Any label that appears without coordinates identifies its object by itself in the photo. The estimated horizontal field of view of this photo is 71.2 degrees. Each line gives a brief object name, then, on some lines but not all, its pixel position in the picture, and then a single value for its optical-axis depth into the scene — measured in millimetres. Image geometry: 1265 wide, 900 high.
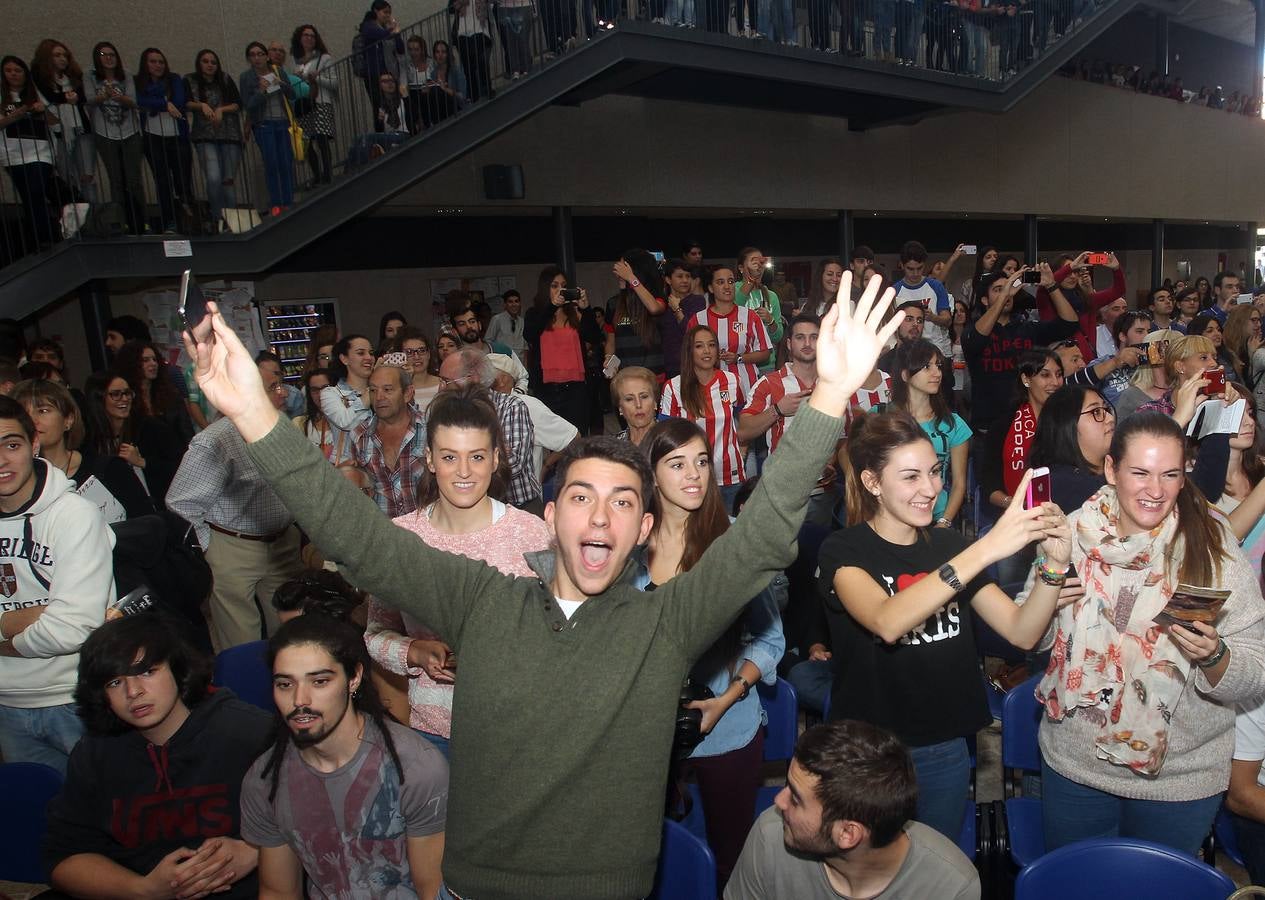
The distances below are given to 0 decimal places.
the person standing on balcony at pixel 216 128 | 7395
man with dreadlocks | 2211
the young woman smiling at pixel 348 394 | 4656
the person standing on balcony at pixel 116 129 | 7039
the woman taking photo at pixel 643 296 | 6742
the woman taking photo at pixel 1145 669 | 2225
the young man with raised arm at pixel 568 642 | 1511
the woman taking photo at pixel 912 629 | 2363
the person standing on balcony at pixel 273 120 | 7676
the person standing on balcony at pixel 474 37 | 8312
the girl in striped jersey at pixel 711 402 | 4781
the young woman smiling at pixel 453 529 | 2600
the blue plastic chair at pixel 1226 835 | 2590
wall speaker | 9688
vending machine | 9570
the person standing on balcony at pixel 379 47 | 8281
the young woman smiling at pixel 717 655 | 2609
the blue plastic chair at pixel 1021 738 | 2828
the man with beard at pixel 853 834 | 1878
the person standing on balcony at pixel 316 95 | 7973
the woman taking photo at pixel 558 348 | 6891
